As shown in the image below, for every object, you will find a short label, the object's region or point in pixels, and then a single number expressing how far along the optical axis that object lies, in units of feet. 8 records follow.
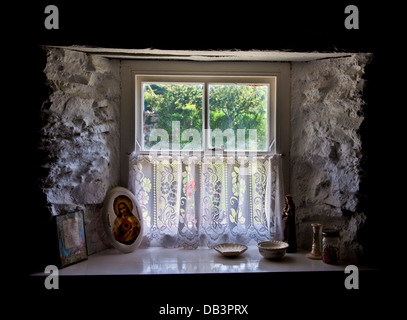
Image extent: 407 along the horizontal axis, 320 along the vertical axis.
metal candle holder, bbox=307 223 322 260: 5.44
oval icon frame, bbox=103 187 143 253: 5.60
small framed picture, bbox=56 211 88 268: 4.91
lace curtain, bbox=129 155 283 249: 5.98
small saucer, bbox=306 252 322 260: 5.41
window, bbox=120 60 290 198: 6.23
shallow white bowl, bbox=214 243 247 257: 5.44
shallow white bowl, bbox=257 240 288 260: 5.27
